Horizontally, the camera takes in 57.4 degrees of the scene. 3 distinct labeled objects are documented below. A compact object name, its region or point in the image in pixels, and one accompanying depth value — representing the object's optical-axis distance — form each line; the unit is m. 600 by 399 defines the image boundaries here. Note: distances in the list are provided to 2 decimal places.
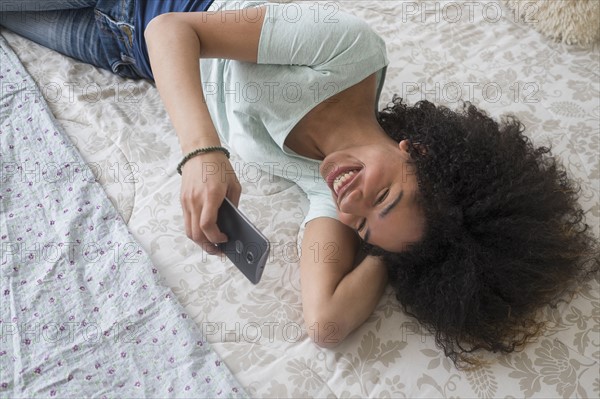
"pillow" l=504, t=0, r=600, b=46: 1.38
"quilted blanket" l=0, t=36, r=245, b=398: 0.90
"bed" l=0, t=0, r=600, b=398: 0.91
